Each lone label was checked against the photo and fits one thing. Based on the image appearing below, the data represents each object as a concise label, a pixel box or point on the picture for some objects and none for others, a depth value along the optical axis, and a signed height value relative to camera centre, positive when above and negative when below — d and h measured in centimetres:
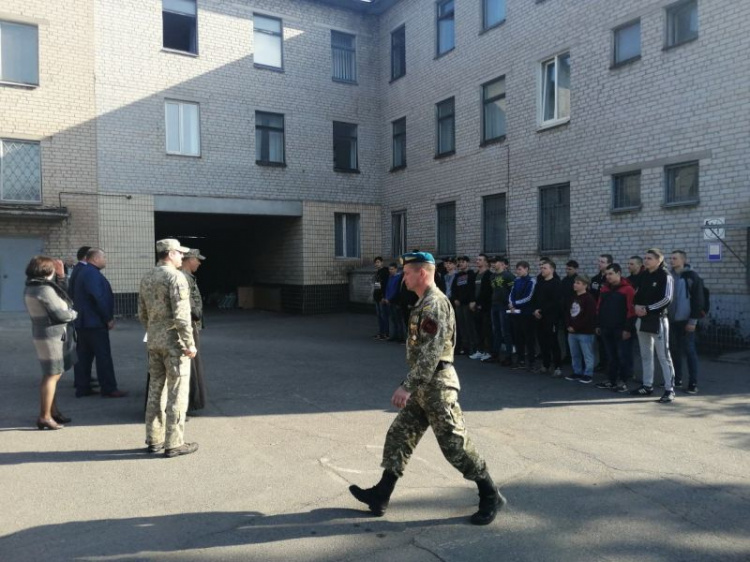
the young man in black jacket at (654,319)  781 -74
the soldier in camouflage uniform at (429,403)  414 -93
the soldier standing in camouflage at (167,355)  565 -82
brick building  1218 +339
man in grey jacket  820 -66
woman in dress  634 -57
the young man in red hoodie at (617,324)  852 -87
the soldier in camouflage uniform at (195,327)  703 -71
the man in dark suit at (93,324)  788 -75
